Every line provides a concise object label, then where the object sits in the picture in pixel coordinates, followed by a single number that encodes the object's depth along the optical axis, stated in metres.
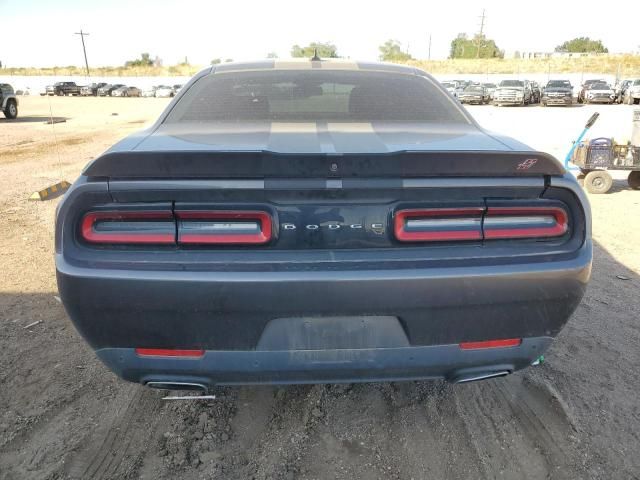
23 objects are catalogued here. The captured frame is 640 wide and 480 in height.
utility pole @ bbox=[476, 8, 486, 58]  88.47
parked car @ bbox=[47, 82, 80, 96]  53.25
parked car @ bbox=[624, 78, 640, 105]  32.50
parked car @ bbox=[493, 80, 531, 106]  33.16
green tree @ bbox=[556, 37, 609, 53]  96.19
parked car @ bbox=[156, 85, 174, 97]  51.81
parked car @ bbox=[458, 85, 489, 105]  34.81
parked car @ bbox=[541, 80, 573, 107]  33.16
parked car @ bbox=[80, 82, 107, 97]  54.09
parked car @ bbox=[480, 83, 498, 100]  35.99
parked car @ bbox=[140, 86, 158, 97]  54.72
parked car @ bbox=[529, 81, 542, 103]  36.62
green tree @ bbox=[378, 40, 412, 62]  90.38
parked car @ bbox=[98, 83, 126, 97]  54.74
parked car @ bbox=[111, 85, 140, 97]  54.09
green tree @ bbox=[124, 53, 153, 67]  102.44
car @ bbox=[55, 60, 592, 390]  1.80
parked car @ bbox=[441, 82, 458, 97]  36.46
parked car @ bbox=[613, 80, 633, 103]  35.42
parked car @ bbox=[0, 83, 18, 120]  22.30
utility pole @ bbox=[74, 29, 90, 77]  84.85
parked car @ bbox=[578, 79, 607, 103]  35.97
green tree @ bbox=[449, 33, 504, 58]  93.25
